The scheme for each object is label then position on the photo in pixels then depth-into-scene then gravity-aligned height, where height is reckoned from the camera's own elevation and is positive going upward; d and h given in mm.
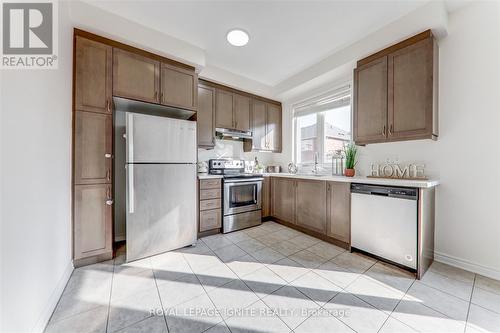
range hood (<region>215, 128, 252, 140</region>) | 3345 +585
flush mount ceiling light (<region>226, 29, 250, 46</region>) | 2344 +1644
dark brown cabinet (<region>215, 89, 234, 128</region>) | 3281 +996
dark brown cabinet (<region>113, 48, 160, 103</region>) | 2156 +1054
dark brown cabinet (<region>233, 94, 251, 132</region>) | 3506 +1007
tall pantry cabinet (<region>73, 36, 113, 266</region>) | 1960 +126
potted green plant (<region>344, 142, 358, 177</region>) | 2775 +84
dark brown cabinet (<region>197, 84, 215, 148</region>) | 3062 +804
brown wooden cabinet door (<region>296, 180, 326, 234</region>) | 2715 -600
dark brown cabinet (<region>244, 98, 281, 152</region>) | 3799 +810
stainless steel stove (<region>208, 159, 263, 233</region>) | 3027 -501
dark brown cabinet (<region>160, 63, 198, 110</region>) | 2461 +1058
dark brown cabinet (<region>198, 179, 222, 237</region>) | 2826 -630
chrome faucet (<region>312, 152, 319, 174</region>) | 3481 +63
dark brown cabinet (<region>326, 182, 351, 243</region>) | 2402 -602
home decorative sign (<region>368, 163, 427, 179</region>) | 2232 -59
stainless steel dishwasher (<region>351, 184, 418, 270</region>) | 1854 -606
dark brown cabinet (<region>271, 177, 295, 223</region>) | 3215 -602
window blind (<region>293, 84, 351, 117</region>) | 3082 +1161
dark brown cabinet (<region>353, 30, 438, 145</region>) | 2004 +863
